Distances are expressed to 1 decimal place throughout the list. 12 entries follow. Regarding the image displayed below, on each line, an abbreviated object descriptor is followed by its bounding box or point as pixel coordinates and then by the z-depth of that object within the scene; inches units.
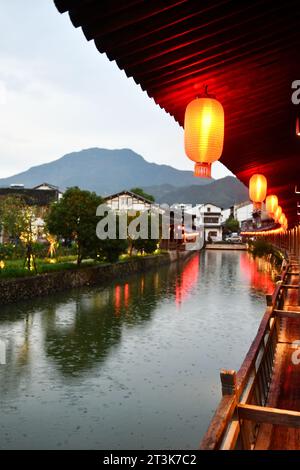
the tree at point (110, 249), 1076.5
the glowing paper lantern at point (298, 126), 272.9
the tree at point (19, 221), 908.6
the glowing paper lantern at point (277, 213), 722.3
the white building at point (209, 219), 3759.8
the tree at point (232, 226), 4060.0
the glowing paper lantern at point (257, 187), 444.5
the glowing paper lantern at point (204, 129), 205.8
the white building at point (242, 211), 4168.3
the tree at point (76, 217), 1002.7
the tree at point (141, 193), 2577.8
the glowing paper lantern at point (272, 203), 629.9
